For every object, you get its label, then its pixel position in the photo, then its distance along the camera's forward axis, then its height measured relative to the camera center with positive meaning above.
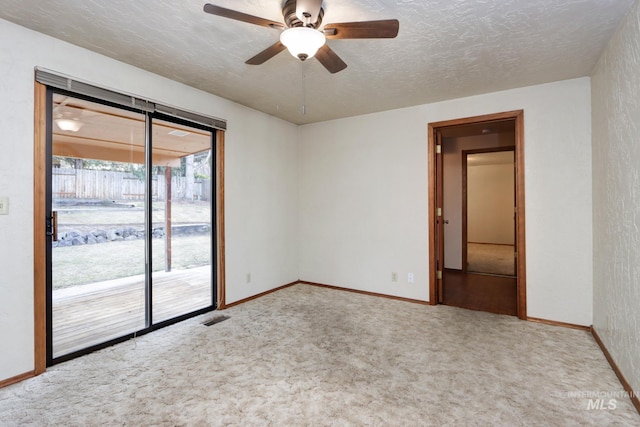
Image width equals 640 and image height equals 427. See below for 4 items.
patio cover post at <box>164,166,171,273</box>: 3.18 -0.05
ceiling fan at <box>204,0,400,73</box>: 1.63 +1.07
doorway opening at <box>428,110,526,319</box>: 3.44 -0.07
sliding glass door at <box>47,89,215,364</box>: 2.46 -0.08
